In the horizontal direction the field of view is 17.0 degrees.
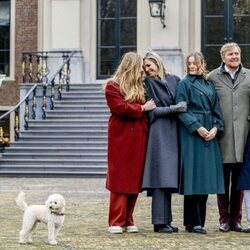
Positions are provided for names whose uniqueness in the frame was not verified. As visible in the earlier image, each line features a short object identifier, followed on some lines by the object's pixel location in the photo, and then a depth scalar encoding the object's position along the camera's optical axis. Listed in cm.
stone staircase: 1830
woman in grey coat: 811
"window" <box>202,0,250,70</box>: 2364
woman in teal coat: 811
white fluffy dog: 729
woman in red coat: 813
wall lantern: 2255
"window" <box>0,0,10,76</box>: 2584
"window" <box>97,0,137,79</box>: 2412
